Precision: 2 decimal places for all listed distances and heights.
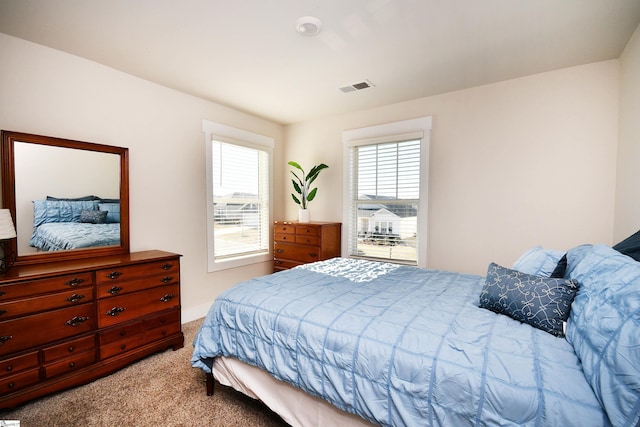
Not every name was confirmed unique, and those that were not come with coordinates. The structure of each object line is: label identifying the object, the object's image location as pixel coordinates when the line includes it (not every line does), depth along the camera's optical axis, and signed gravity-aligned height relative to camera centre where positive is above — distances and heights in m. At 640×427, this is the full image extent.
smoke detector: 1.90 +1.28
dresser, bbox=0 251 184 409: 1.78 -0.85
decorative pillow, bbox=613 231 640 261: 1.32 -0.20
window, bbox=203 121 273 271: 3.48 +0.15
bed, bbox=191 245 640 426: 0.90 -0.58
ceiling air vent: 2.90 +1.30
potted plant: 3.94 +0.27
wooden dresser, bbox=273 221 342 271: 3.60 -0.48
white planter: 4.01 -0.12
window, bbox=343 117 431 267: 3.35 +0.21
